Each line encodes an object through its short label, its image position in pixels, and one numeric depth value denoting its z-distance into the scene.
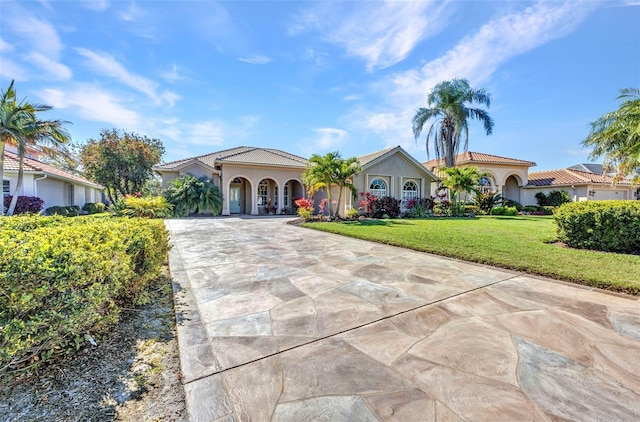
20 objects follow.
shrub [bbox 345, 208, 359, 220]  16.78
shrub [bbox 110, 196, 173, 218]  9.98
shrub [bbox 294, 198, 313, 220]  15.12
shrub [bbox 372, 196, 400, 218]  18.70
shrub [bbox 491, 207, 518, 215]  22.84
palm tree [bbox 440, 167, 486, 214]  20.15
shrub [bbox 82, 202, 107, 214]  24.33
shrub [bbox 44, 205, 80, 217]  18.94
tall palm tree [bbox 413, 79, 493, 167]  22.58
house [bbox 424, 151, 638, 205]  26.58
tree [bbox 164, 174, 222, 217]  19.16
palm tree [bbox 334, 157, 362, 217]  15.61
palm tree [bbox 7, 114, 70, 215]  15.07
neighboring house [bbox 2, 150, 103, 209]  17.56
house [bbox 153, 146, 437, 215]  20.02
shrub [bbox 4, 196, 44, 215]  16.73
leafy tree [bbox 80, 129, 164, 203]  24.47
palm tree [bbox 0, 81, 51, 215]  14.34
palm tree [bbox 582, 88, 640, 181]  11.08
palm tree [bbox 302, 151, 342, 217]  15.41
